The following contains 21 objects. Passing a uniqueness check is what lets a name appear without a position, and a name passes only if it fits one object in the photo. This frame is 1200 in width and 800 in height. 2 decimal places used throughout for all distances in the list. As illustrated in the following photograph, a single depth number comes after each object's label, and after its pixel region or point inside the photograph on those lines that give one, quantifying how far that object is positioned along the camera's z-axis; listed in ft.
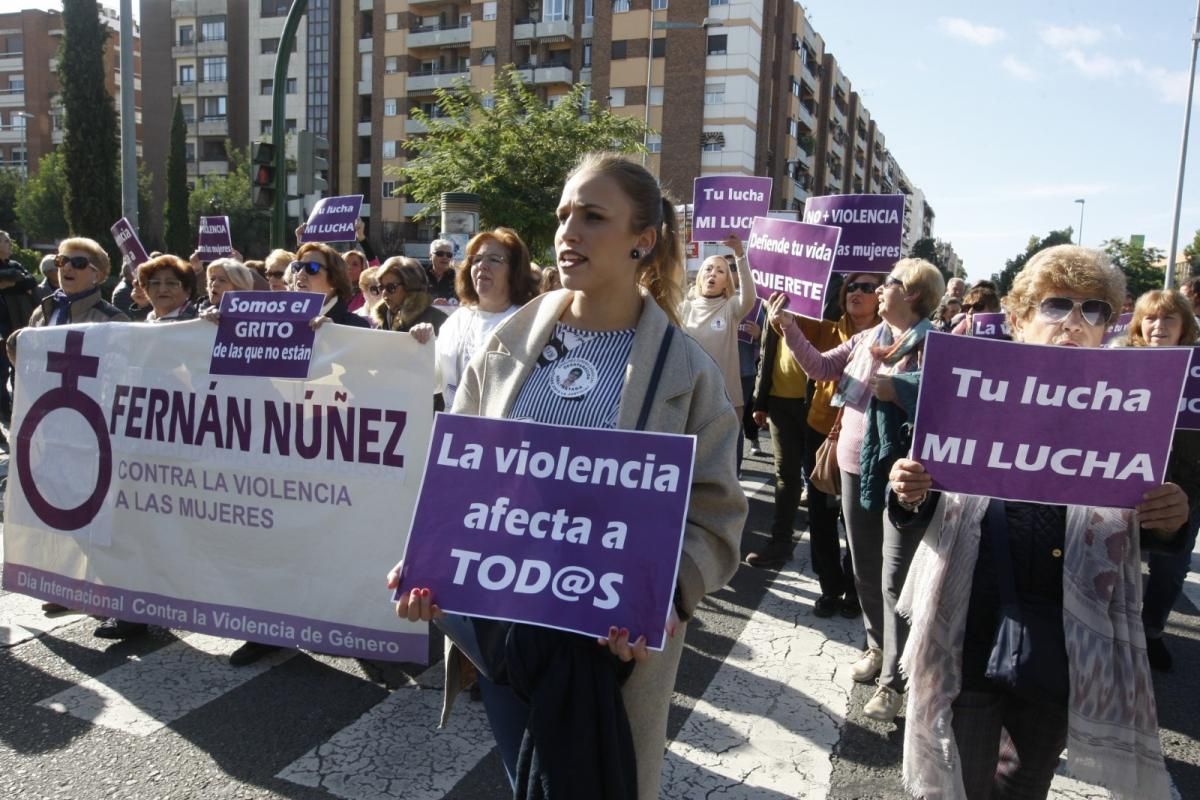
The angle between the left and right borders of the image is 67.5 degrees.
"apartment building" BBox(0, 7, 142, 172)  216.54
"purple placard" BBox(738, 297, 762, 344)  27.89
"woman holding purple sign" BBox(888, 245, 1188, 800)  7.25
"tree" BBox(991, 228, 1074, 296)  196.32
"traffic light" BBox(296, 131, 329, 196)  36.96
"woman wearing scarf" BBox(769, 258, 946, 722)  11.79
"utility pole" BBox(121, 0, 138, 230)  45.11
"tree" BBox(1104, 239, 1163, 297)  129.29
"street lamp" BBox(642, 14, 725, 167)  136.54
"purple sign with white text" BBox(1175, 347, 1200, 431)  14.96
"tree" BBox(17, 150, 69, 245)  165.58
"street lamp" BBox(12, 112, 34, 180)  215.51
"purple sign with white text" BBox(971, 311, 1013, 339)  21.26
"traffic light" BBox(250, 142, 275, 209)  36.55
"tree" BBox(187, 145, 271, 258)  171.53
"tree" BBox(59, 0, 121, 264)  132.26
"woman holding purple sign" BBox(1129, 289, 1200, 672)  14.85
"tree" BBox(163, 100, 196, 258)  163.02
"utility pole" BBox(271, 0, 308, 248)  35.60
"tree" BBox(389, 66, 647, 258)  93.56
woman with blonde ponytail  6.41
